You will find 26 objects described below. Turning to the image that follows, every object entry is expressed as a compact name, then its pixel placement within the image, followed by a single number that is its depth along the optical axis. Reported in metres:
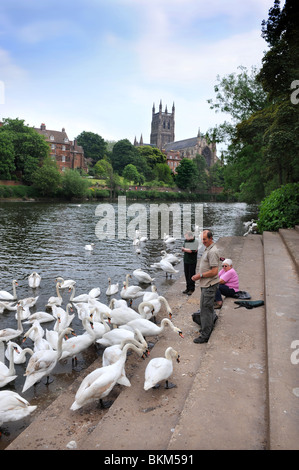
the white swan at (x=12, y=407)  4.40
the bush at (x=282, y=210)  16.78
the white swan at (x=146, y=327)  5.94
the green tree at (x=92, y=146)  103.88
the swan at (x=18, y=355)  6.29
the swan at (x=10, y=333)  7.06
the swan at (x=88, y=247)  17.16
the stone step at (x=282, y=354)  3.18
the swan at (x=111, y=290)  10.52
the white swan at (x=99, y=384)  4.35
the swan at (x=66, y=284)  10.68
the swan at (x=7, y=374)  5.51
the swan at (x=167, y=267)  12.27
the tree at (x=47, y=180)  54.44
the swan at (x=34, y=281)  11.01
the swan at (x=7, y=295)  9.65
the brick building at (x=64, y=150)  86.29
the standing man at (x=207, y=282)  5.50
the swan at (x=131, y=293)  9.61
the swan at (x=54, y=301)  9.39
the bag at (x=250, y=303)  6.77
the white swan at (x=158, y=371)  4.37
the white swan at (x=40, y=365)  5.41
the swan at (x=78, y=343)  6.14
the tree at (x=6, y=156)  54.56
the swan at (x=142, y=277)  11.54
